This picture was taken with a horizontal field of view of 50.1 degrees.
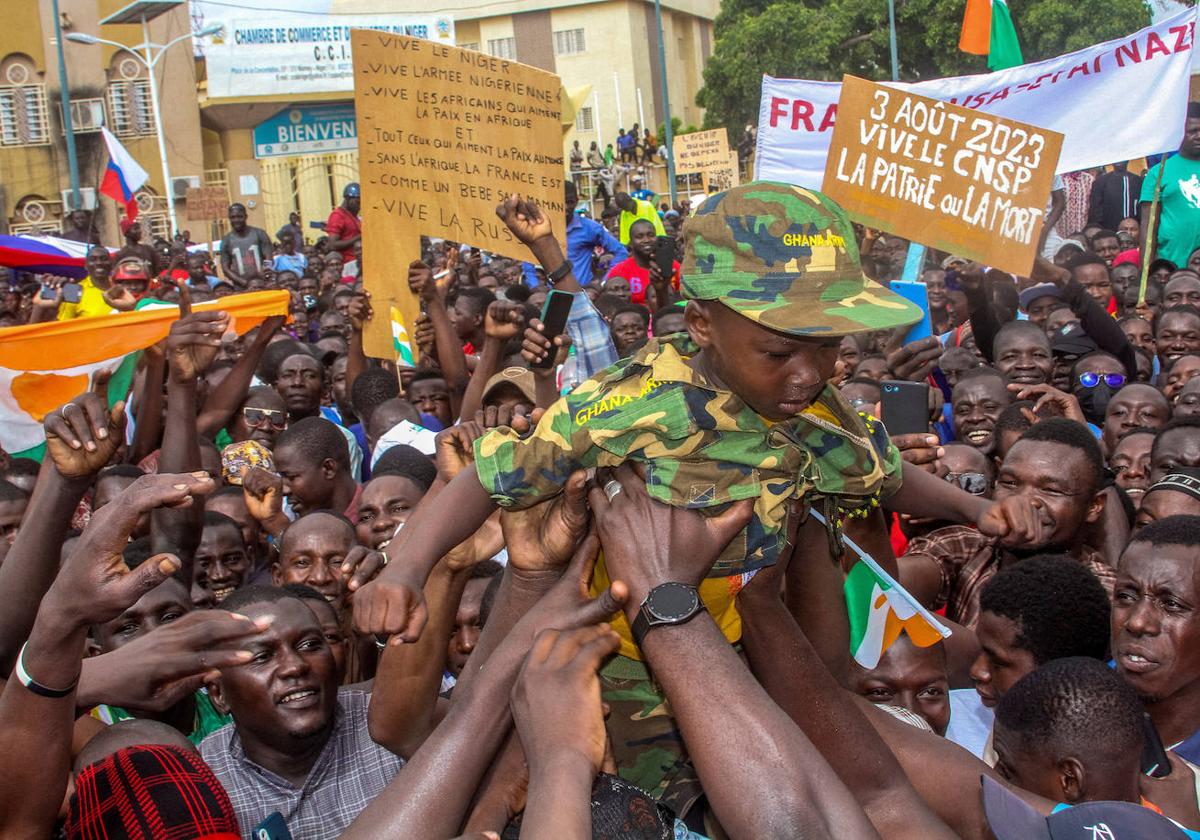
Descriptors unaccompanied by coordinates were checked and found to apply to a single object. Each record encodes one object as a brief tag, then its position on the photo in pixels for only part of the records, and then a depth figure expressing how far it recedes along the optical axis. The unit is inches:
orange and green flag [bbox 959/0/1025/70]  413.7
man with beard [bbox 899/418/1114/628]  163.8
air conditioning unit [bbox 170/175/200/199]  1417.3
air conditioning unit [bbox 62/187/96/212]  1224.2
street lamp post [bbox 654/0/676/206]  916.6
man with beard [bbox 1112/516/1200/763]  125.3
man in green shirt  414.9
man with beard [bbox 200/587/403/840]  129.6
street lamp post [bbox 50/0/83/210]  949.8
